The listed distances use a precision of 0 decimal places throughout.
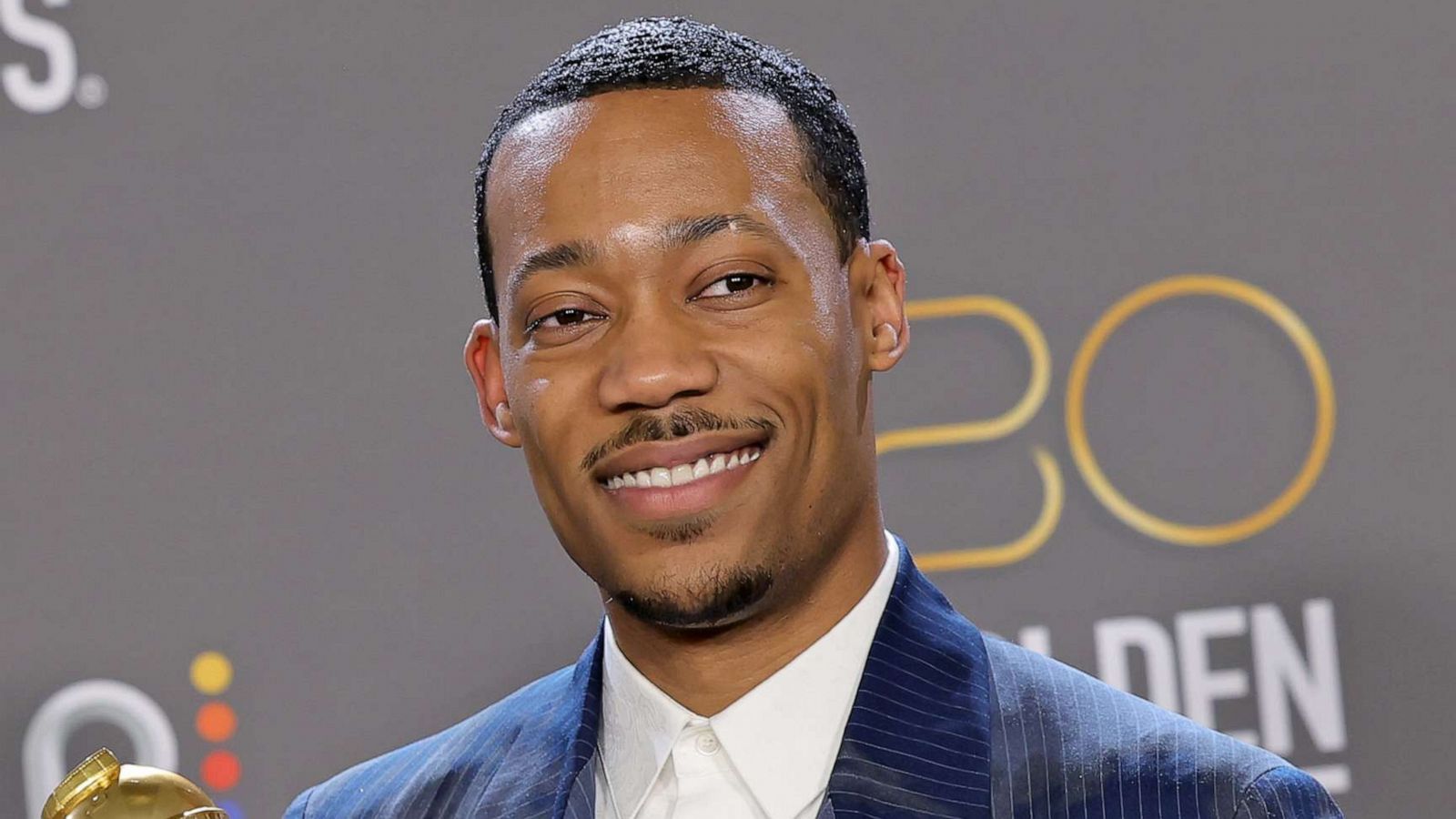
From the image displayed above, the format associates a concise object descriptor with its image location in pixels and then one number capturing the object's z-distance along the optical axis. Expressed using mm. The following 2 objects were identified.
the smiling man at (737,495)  3619
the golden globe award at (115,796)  3542
